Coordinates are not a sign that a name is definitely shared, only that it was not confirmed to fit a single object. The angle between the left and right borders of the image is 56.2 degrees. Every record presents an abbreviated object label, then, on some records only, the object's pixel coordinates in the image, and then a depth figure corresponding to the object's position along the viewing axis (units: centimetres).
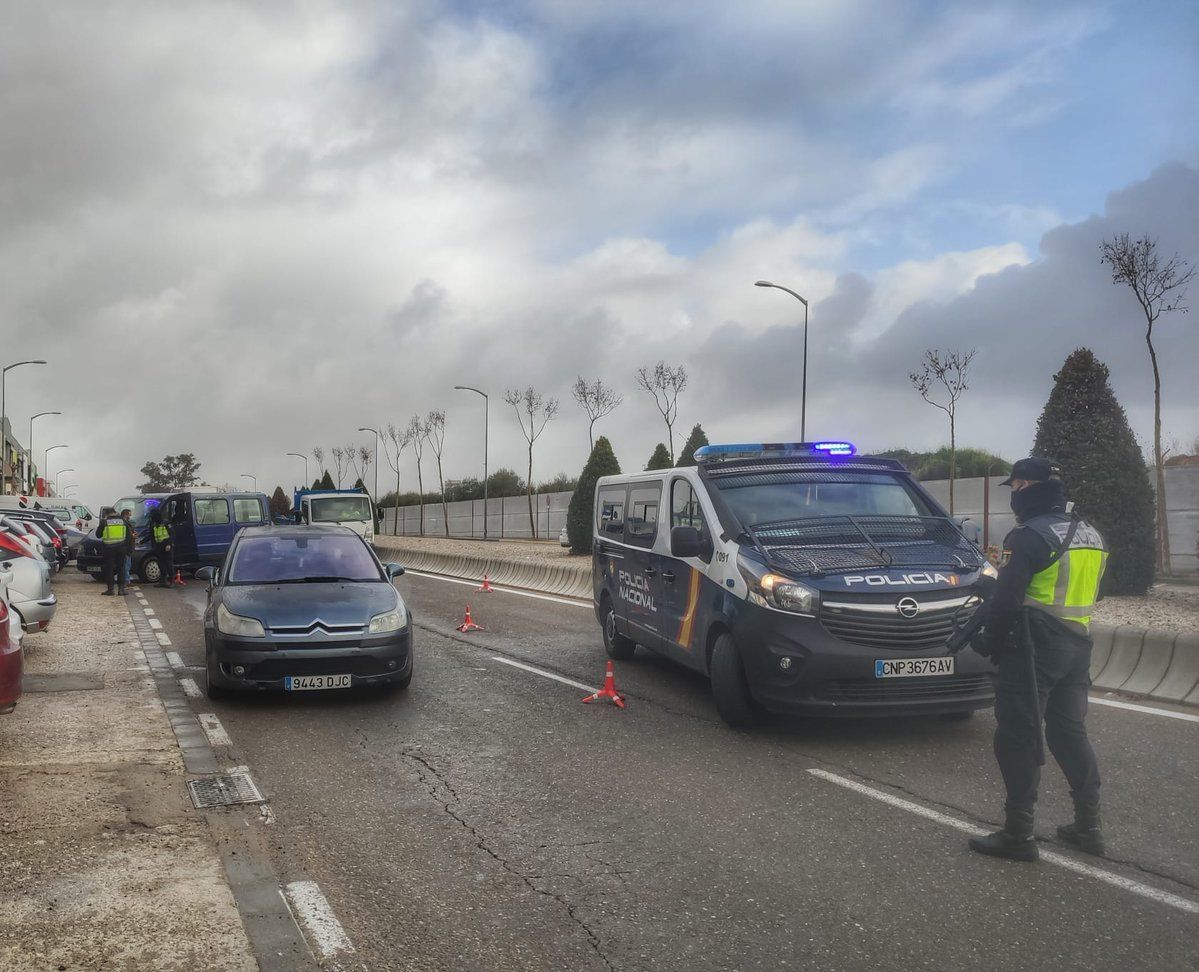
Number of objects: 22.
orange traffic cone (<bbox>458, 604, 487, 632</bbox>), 1519
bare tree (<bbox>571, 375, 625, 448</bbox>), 5800
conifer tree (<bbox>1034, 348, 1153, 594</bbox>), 1599
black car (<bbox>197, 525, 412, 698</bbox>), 910
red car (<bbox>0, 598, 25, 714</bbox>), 715
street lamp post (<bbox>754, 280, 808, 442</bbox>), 3309
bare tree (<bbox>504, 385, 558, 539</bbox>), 6544
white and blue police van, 728
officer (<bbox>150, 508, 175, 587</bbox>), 2520
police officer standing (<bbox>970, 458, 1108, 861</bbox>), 518
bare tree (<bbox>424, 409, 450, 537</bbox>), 8612
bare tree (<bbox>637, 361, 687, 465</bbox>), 5122
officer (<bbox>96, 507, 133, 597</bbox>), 2191
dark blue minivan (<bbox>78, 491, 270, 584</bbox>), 2634
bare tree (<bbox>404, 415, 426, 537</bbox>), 8969
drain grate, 626
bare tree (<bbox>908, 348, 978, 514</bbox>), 3262
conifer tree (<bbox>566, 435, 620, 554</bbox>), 3547
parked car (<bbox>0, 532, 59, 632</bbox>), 1264
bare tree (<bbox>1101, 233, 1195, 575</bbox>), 2019
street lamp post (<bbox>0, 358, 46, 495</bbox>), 5547
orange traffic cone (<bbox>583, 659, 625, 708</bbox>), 910
